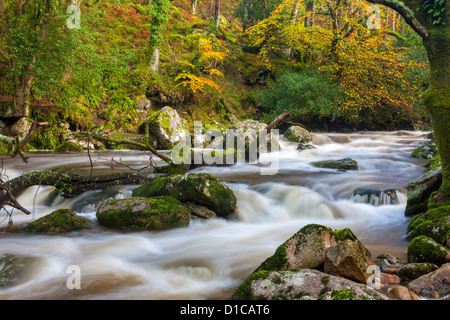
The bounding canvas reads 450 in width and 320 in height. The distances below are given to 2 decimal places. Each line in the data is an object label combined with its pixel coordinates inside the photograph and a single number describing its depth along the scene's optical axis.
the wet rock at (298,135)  14.87
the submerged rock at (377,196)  6.64
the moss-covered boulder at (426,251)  3.46
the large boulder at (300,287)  2.48
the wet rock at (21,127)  11.26
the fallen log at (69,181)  5.81
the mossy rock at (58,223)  5.04
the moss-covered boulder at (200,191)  5.95
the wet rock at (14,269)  3.51
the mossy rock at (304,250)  3.25
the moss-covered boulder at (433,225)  3.96
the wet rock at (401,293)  2.88
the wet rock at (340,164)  9.76
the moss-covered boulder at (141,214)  5.24
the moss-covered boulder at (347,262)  3.04
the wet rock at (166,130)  12.87
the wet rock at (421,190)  5.43
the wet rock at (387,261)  3.70
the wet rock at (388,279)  3.23
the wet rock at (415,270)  3.27
